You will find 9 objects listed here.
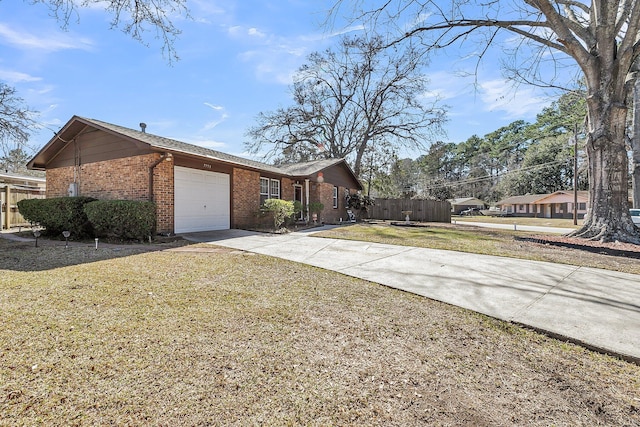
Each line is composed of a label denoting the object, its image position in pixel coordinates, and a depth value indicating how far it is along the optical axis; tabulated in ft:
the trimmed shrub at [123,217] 25.84
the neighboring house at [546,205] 122.01
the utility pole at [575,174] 65.52
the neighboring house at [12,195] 38.04
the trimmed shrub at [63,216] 28.50
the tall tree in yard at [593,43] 26.09
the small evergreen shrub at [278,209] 37.37
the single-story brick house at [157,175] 29.81
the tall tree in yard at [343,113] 78.07
